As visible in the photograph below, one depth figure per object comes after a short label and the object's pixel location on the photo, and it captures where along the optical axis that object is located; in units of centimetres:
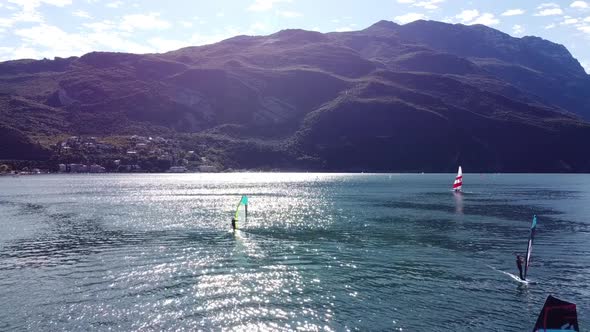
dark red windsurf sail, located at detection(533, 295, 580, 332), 2361
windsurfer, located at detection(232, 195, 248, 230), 6988
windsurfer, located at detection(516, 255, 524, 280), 4223
